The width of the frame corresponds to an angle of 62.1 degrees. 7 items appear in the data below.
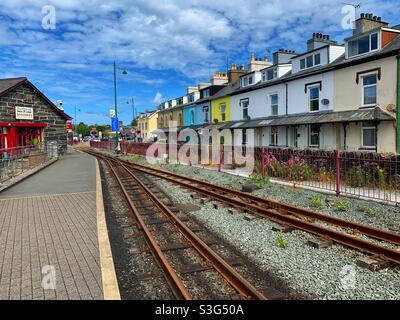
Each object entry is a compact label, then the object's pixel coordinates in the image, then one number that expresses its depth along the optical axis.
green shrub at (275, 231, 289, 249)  6.24
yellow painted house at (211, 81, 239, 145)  32.09
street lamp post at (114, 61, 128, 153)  37.47
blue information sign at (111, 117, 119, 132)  38.38
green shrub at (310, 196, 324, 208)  9.38
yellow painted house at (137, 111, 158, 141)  66.25
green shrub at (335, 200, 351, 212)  8.83
